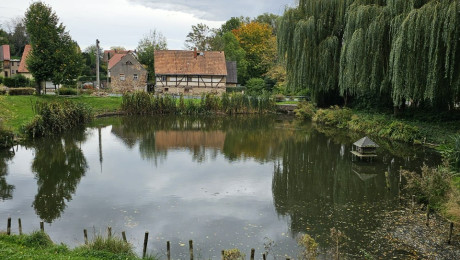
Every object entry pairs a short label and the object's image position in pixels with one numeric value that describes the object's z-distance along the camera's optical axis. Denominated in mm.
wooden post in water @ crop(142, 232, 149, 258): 7240
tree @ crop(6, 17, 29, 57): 76812
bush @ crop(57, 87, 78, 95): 35844
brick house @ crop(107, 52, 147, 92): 46812
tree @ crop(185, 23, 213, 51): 60434
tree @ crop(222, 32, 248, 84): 51531
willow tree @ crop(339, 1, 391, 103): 21438
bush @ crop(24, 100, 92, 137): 20953
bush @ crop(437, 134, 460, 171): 12672
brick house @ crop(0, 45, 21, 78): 57875
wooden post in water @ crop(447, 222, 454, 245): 8398
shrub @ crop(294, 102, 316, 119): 32719
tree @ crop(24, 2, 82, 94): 30531
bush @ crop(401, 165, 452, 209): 10570
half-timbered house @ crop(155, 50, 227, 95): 46906
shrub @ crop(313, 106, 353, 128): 28094
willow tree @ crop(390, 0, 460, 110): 16373
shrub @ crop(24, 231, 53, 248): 7052
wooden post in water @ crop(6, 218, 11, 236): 7579
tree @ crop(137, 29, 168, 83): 52812
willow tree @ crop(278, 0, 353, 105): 27938
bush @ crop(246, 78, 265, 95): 45312
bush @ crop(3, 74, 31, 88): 38875
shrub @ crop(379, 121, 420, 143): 21297
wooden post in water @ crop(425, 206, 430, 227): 9377
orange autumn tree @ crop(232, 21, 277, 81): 48500
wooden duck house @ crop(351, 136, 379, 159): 16547
